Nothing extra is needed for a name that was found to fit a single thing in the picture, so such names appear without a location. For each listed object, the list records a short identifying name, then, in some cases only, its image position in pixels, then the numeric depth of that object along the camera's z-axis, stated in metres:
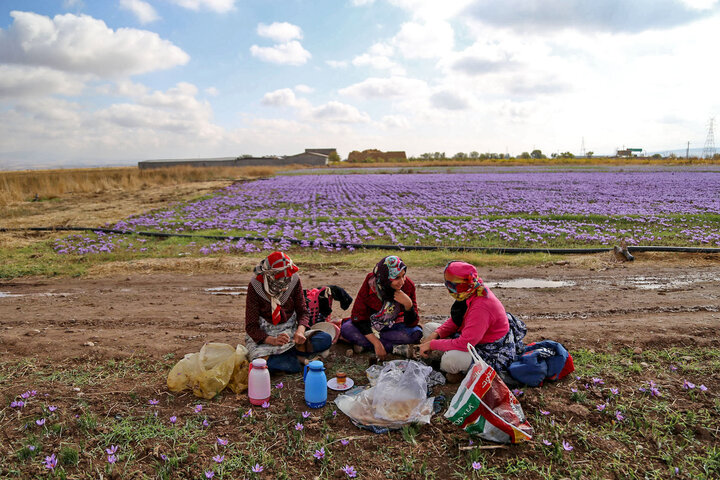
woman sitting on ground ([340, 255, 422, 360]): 4.11
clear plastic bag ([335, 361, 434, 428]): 3.24
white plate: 3.71
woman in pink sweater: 3.48
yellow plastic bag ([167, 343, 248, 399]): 3.62
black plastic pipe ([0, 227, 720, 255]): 8.79
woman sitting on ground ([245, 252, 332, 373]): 3.90
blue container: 3.44
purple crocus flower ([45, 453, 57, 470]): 2.73
